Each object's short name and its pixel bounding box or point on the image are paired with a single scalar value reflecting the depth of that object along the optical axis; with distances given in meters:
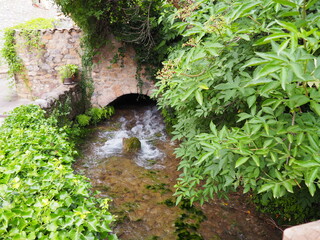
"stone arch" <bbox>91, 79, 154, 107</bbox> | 6.84
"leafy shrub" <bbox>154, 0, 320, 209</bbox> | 1.07
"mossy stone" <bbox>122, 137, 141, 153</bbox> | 5.70
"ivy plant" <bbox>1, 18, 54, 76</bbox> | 6.77
